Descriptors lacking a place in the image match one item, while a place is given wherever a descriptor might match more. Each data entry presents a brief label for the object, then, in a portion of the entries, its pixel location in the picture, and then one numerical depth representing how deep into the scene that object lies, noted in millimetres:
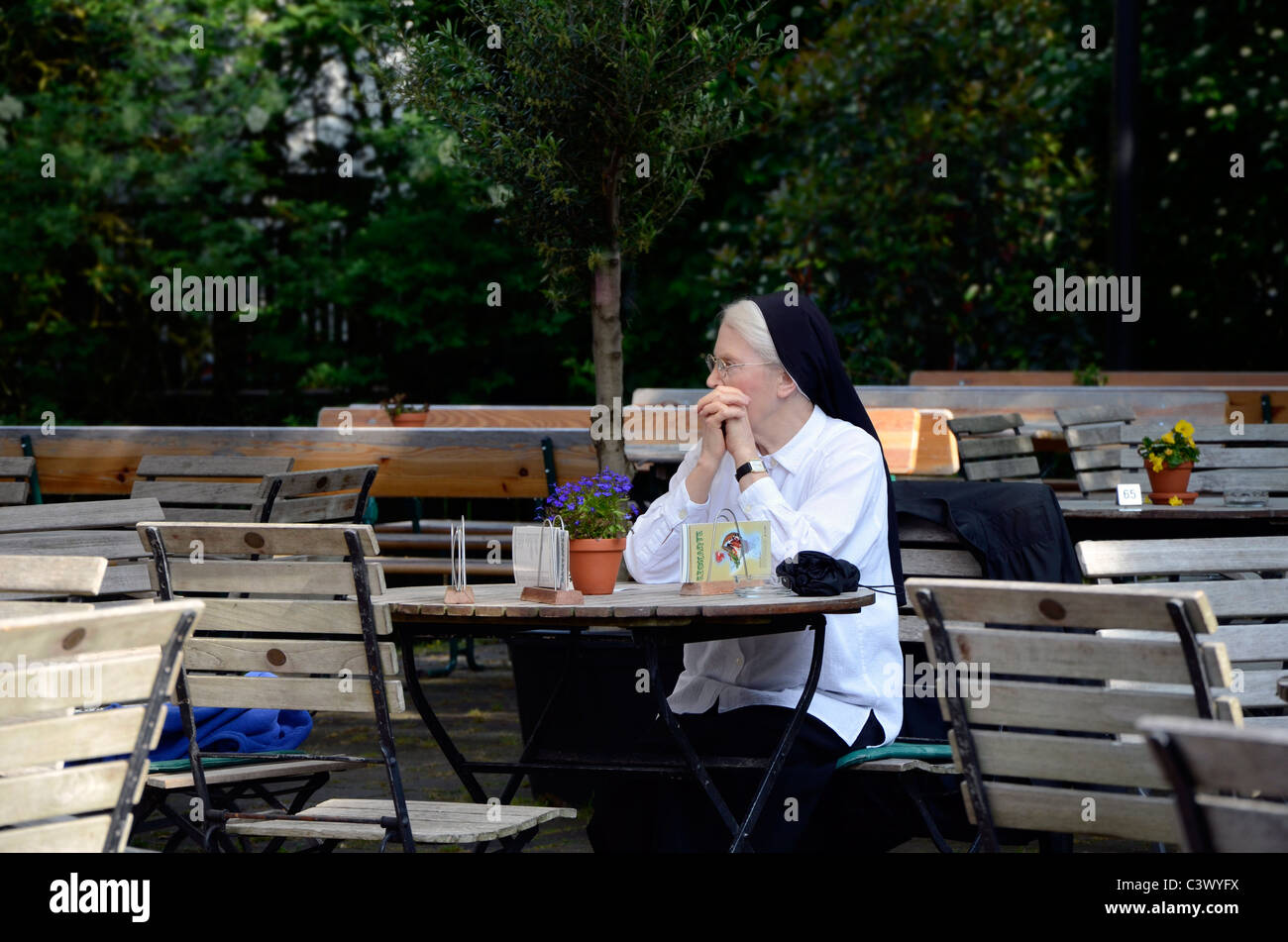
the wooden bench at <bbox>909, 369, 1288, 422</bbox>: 8148
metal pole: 10312
